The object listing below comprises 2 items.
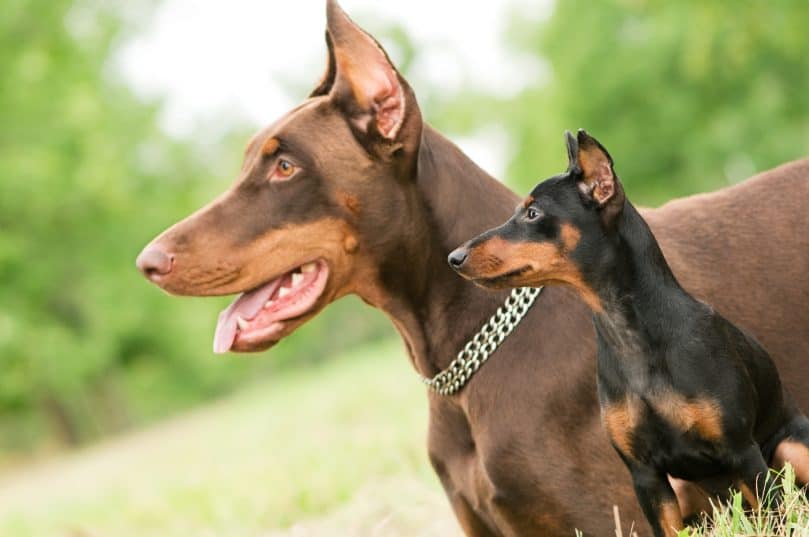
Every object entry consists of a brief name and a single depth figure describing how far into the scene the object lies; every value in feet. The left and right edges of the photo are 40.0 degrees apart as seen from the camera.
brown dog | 11.66
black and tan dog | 10.14
